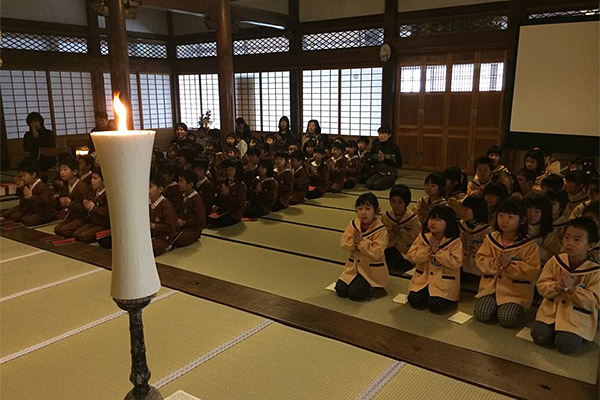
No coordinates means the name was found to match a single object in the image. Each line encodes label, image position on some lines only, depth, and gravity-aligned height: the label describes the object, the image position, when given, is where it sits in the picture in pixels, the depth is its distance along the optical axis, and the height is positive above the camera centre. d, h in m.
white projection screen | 7.34 +0.50
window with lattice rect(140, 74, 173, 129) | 12.95 +0.33
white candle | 1.16 -0.24
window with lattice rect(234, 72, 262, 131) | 12.33 +0.36
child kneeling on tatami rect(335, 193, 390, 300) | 3.52 -1.05
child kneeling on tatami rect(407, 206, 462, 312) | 3.29 -1.04
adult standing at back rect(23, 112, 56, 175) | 8.31 -0.48
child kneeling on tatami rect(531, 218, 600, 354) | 2.67 -1.03
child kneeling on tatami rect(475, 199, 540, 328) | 3.07 -1.01
